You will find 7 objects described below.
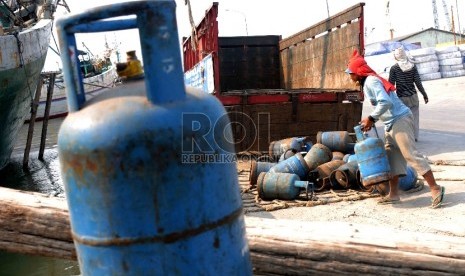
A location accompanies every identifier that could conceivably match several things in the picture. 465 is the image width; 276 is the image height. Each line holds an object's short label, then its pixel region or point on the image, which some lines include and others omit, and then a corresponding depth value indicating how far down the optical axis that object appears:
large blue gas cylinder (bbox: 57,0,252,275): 1.70
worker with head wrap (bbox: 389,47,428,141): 9.01
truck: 9.05
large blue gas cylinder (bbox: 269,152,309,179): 6.76
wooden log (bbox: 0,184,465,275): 2.61
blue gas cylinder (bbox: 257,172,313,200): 6.29
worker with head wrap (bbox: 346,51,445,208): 5.30
